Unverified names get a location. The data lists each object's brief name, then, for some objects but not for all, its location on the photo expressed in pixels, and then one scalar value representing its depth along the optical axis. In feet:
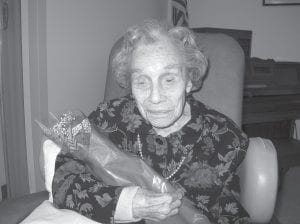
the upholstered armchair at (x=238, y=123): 2.83
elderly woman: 2.73
